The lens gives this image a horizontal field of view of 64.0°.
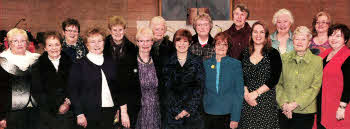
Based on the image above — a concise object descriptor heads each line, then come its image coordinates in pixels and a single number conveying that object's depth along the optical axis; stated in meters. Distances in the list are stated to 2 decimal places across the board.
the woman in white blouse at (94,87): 2.38
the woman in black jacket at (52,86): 2.46
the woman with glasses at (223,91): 2.50
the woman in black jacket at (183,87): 2.51
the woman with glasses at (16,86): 2.49
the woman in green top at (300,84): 2.51
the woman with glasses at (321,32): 3.08
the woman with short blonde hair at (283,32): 3.05
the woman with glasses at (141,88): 2.52
